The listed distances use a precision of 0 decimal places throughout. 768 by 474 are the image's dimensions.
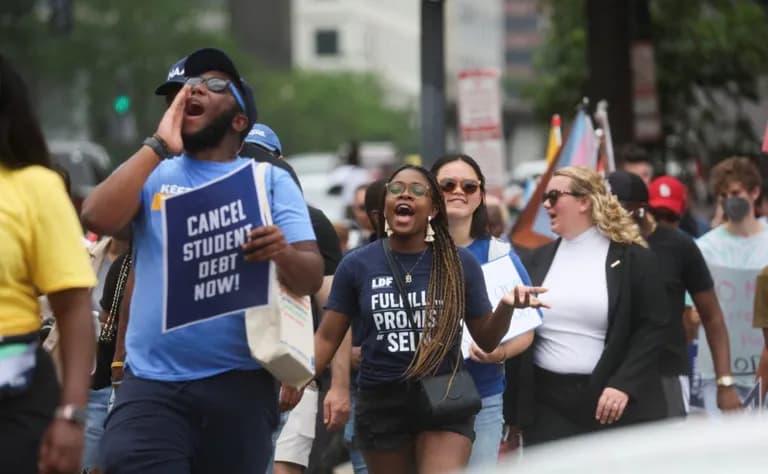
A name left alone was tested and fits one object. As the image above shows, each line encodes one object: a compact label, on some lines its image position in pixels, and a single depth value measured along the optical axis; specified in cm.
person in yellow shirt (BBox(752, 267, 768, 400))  1830
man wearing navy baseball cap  1233
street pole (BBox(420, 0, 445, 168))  2617
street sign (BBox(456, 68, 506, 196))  3162
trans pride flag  2489
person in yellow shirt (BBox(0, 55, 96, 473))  1066
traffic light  5074
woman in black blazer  1792
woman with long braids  1530
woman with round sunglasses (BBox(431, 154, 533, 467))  1655
